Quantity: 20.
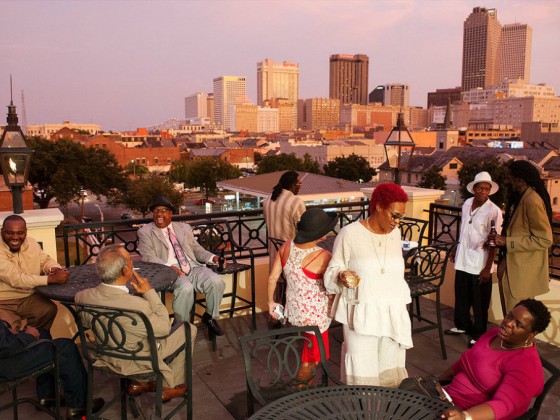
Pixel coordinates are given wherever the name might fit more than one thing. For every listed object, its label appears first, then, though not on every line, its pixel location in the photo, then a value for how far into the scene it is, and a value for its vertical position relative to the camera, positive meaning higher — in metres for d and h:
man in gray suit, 4.89 -1.13
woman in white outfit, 3.16 -0.96
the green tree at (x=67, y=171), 43.09 -2.64
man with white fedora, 4.83 -1.18
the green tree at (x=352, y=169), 75.31 -4.33
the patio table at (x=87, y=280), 3.78 -1.15
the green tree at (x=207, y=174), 68.31 -4.54
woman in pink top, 2.46 -1.20
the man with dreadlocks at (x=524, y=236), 4.17 -0.82
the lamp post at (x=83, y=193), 40.62 -4.37
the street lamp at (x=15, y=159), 4.71 -0.17
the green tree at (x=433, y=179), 67.75 -5.24
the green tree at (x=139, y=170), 82.81 -4.90
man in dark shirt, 3.12 -1.46
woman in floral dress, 3.57 -0.99
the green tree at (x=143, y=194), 47.75 -5.11
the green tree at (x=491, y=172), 49.46 -3.75
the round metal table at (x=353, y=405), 2.44 -1.32
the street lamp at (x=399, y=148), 7.48 -0.11
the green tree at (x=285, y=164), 79.47 -3.76
